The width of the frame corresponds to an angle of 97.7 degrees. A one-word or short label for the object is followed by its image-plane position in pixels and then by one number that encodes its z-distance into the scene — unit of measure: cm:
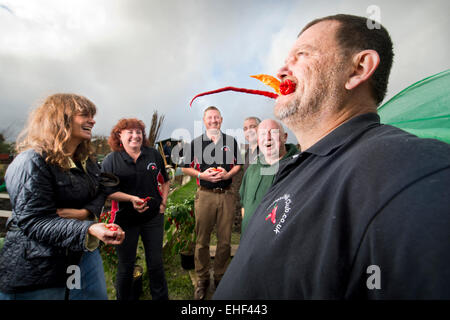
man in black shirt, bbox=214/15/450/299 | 52
